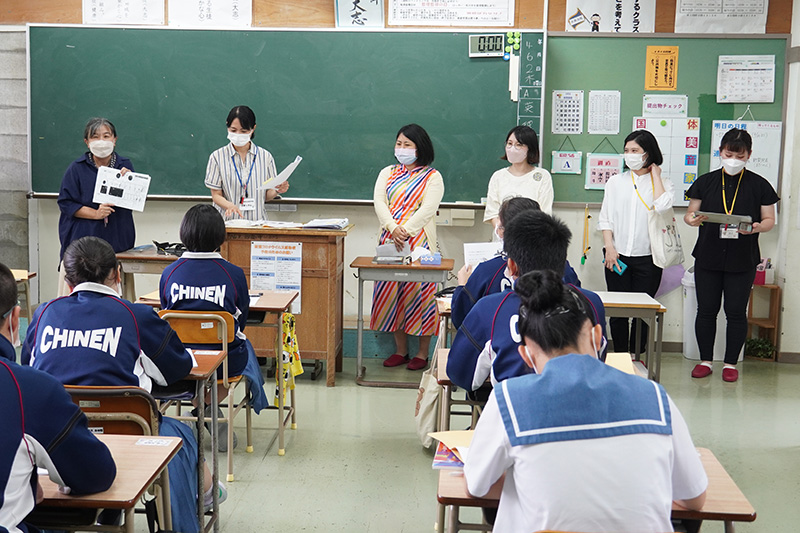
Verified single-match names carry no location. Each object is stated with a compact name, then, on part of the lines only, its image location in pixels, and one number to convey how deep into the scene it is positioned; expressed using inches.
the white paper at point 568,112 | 223.3
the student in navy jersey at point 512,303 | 95.2
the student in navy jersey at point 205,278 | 132.8
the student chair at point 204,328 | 123.6
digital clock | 218.1
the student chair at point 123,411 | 86.0
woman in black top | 202.5
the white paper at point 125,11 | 225.6
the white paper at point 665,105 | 222.4
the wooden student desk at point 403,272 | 190.9
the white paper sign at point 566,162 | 225.6
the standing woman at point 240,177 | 207.9
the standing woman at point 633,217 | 201.5
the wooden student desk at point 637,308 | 165.6
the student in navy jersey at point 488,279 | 119.3
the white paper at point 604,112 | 223.1
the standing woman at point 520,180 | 199.8
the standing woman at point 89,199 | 193.3
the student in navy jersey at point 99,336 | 92.8
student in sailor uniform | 57.4
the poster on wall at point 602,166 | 225.3
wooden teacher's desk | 193.5
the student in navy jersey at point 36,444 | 61.9
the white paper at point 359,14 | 221.3
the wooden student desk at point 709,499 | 67.8
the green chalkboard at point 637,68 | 220.2
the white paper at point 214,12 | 224.5
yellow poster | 220.7
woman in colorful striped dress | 201.5
